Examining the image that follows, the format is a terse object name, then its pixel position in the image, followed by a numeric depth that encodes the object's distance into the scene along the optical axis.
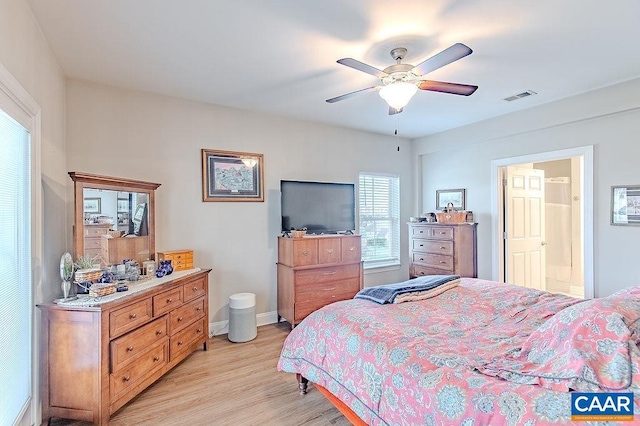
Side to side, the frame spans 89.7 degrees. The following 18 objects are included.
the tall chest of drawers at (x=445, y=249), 4.37
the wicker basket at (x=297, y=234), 3.93
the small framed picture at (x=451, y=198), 4.88
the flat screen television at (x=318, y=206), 4.07
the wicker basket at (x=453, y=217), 4.57
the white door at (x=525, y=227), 4.49
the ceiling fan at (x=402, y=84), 2.30
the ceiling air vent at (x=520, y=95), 3.43
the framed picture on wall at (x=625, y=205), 3.17
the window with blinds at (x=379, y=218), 5.11
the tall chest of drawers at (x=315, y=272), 3.81
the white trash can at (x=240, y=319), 3.54
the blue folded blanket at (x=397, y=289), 2.44
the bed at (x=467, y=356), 1.23
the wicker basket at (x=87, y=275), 2.31
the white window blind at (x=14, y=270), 1.78
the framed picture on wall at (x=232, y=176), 3.76
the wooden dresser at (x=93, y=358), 2.11
